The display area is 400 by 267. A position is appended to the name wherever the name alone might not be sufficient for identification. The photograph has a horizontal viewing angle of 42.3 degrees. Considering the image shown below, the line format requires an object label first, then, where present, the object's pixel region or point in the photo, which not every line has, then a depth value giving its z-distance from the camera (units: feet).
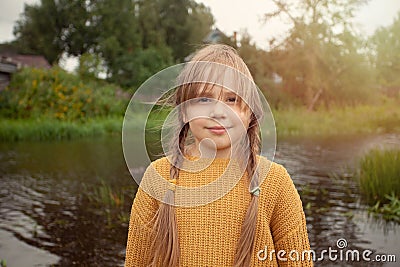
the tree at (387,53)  24.25
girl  3.52
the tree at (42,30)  48.49
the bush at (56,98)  34.78
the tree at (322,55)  28.99
